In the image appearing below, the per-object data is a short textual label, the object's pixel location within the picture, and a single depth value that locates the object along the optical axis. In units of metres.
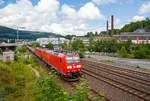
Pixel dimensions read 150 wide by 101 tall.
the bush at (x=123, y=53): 37.75
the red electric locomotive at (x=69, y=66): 13.04
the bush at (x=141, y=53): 34.91
